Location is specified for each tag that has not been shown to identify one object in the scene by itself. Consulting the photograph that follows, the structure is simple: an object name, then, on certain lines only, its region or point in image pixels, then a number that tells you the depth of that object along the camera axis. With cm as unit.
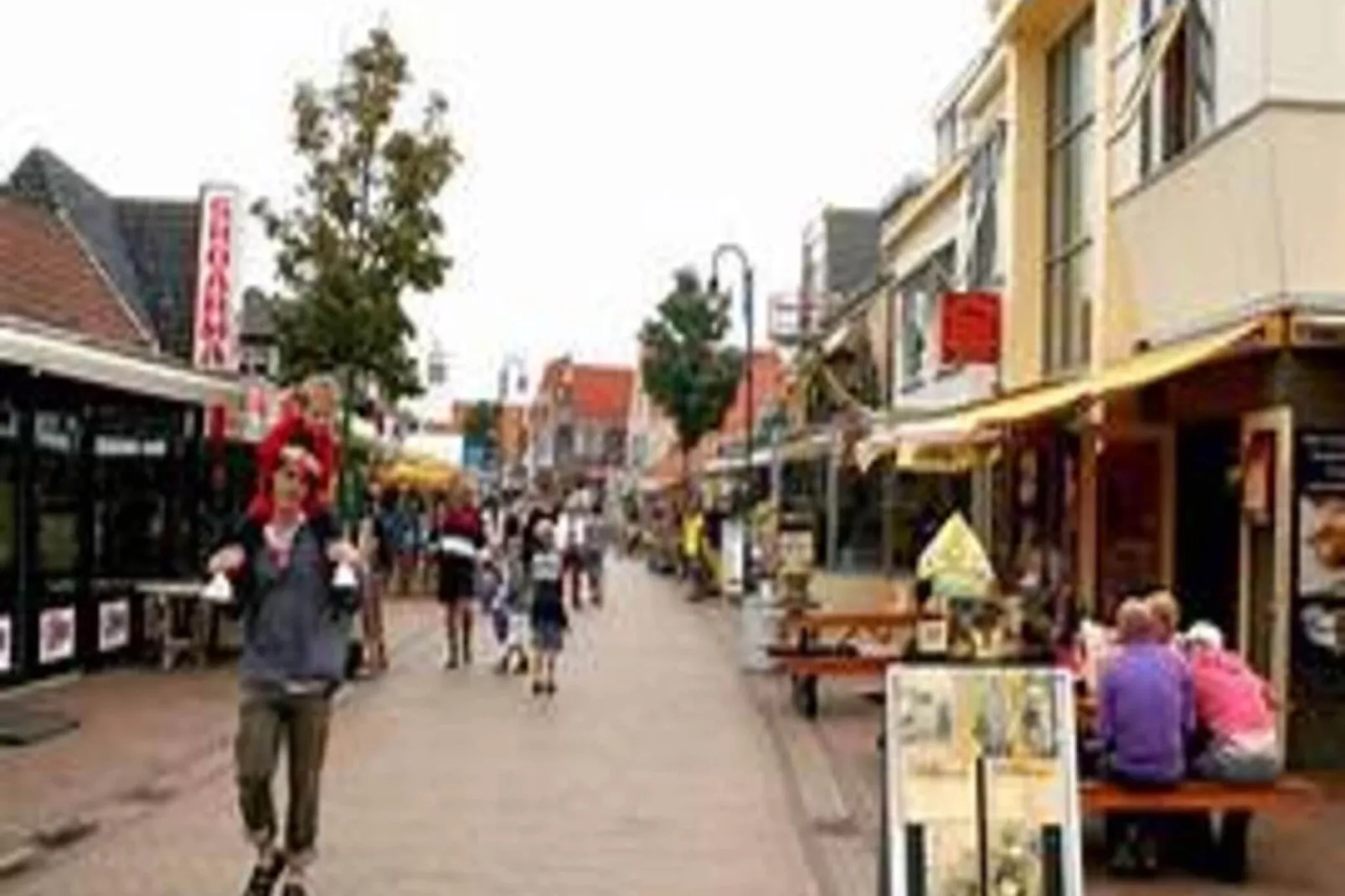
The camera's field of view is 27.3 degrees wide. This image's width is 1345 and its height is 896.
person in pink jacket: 1365
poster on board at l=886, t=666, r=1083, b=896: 962
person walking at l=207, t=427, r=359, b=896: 1120
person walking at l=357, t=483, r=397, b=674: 2578
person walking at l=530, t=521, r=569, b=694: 2520
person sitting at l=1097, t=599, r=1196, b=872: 1362
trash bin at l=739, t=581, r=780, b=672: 2877
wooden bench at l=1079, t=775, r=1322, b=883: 1346
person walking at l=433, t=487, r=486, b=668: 2830
